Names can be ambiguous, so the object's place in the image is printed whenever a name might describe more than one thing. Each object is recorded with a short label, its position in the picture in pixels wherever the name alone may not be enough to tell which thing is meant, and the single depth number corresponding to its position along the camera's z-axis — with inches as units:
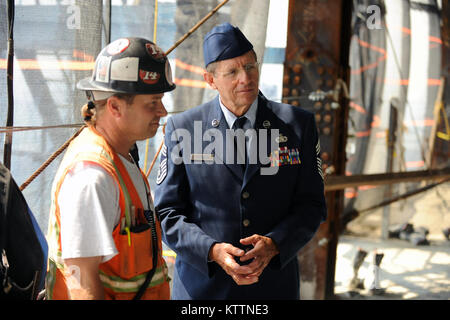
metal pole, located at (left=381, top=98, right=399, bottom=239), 227.5
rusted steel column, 159.3
